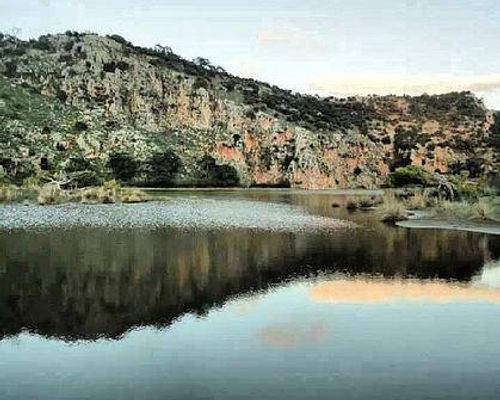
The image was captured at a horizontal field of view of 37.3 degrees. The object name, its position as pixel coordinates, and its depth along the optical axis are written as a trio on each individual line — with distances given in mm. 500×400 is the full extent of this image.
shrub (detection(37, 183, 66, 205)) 40088
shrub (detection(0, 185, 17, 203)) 42062
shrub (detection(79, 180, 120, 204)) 42719
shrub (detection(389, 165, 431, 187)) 46231
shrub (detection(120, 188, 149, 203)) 43484
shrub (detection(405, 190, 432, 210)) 35469
